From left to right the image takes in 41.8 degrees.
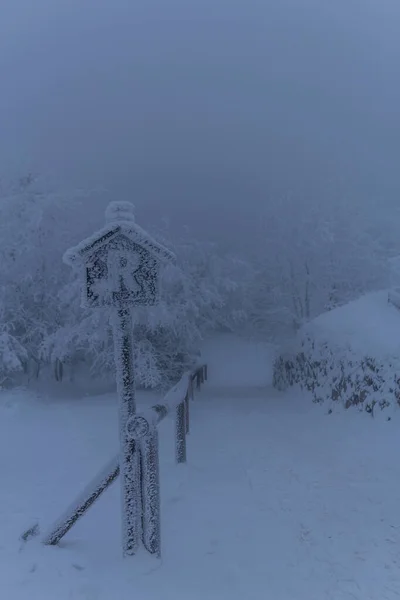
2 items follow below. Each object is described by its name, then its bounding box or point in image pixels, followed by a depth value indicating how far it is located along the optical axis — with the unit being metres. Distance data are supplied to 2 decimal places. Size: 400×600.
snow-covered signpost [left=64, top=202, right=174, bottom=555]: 4.28
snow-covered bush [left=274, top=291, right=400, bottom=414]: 9.50
